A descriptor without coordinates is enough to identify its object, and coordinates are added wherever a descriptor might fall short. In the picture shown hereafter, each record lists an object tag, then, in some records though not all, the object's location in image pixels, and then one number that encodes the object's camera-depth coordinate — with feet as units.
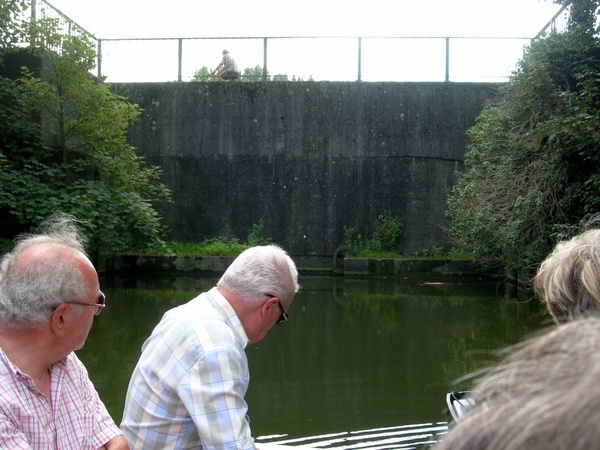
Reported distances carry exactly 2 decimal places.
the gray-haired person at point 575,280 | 5.75
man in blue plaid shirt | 6.70
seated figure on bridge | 48.57
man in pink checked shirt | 6.37
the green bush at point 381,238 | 45.80
